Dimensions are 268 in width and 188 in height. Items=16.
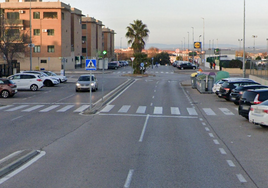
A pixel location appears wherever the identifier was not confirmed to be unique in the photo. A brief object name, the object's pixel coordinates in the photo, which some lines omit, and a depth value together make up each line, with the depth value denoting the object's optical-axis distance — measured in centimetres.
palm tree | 6644
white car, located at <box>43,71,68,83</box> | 4629
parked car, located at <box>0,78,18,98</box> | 3027
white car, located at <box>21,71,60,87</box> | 4167
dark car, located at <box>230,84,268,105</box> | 2477
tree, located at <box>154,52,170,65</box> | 14988
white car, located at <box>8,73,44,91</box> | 3606
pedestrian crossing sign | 2319
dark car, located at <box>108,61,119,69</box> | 8662
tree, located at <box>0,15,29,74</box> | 5516
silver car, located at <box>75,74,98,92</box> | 3500
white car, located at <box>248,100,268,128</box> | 1595
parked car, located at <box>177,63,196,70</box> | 8594
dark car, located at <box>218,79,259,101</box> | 2814
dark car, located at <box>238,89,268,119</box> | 1855
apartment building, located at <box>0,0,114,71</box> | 7400
